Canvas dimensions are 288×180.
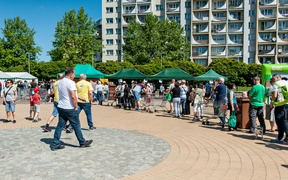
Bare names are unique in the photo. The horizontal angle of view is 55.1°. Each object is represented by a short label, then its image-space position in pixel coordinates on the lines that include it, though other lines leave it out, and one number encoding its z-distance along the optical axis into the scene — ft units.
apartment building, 199.41
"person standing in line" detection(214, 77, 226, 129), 32.58
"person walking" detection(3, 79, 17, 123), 36.41
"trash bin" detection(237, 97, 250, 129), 32.91
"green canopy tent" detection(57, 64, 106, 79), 80.80
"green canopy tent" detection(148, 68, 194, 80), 72.49
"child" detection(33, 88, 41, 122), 37.93
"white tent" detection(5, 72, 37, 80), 116.58
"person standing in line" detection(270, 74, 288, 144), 24.94
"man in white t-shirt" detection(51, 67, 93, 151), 21.62
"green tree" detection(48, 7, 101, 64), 185.30
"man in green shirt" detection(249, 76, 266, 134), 28.73
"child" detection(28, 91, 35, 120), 38.88
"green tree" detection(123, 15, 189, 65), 193.57
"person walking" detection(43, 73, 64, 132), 29.18
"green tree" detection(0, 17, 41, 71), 183.11
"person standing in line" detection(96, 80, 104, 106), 65.86
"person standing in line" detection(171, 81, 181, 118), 42.83
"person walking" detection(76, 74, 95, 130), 28.76
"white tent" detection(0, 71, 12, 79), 83.74
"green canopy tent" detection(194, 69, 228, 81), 82.02
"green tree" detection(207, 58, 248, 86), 156.87
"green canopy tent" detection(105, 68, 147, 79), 72.99
